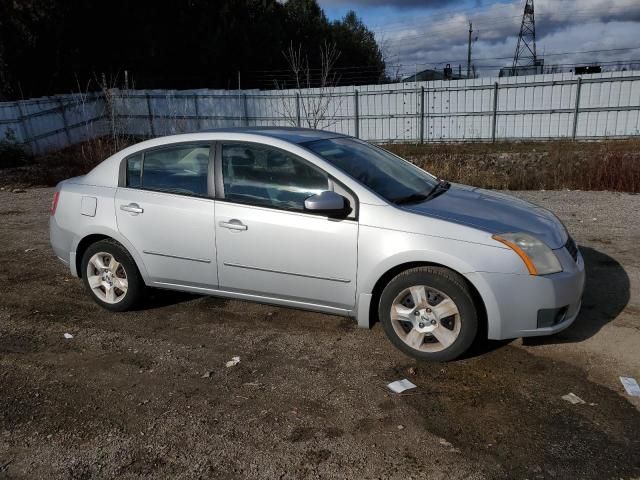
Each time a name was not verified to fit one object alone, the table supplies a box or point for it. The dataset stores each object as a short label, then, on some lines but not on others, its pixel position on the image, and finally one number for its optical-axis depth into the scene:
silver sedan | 3.71
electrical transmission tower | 56.88
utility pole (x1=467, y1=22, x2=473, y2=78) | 30.61
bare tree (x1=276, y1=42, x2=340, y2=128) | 23.97
